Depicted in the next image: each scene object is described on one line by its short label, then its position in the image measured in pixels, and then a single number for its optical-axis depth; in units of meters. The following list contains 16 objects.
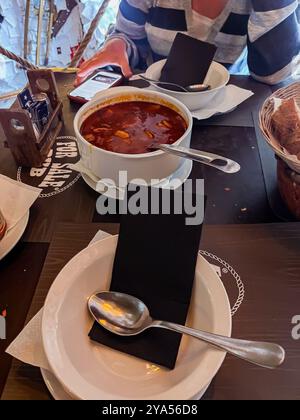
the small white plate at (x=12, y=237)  0.71
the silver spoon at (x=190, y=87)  1.05
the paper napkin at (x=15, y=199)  0.78
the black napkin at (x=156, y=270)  0.58
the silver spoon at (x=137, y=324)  0.51
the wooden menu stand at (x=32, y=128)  0.84
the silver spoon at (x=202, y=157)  0.77
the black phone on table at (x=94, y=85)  1.11
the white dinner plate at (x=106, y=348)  0.47
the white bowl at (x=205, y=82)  1.00
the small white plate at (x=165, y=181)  0.81
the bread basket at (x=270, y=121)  0.70
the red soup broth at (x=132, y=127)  0.83
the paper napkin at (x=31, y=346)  0.55
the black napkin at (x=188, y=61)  1.07
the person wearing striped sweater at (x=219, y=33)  1.17
